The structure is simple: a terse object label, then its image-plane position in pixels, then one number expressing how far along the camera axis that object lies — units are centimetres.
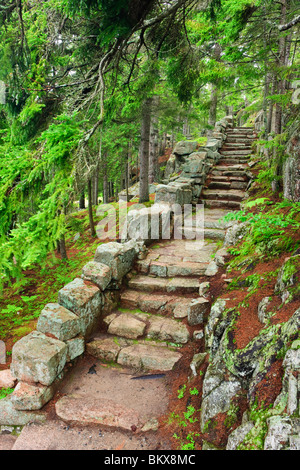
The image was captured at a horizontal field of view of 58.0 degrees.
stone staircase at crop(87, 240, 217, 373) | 458
